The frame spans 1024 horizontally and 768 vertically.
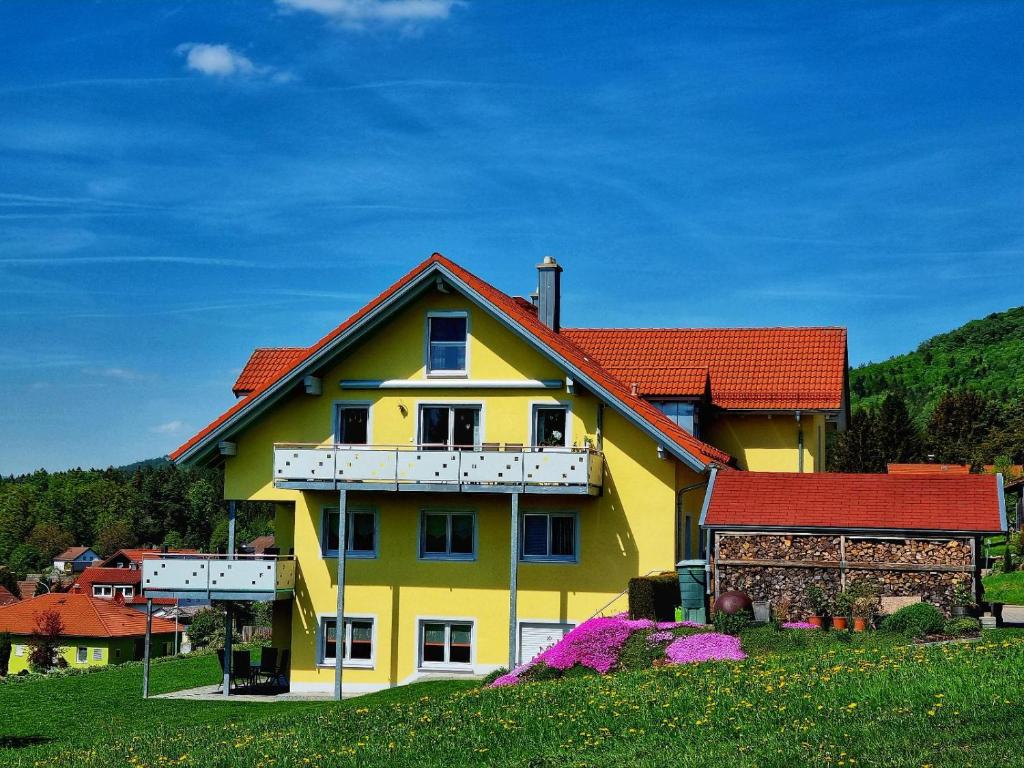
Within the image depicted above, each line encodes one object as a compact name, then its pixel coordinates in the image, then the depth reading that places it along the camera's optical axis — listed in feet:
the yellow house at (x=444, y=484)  100.42
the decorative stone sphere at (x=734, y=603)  85.51
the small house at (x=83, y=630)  271.69
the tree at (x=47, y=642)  242.17
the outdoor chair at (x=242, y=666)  104.01
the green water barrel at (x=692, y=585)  91.50
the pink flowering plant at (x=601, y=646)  80.38
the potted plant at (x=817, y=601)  87.36
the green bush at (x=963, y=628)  78.69
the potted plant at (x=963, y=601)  85.40
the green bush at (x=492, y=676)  84.95
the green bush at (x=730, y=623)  81.20
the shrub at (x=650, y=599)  90.89
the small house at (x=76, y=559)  593.01
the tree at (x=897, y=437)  236.63
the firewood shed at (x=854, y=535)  89.15
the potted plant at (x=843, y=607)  85.86
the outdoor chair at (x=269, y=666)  106.42
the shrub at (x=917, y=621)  79.10
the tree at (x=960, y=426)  254.88
